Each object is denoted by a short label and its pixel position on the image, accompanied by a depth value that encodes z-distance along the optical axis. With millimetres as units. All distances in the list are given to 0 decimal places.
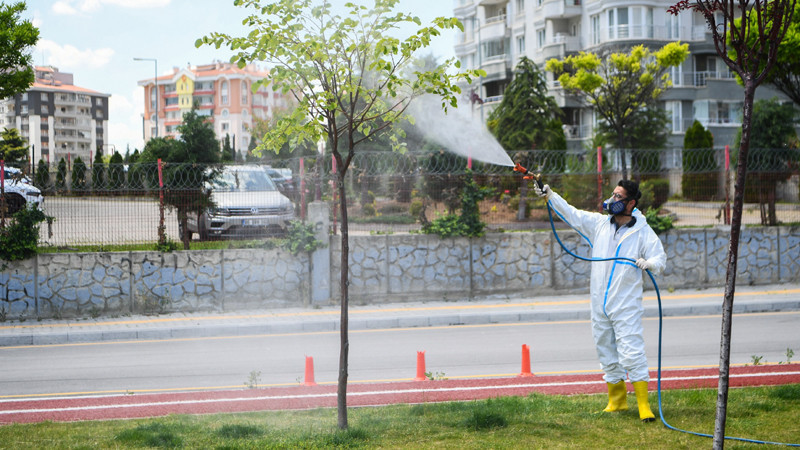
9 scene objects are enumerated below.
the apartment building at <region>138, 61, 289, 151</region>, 116200
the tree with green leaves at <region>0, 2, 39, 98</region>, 17297
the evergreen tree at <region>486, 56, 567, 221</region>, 28984
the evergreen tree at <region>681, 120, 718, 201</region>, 16578
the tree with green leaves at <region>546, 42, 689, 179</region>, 29234
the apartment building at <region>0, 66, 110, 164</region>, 103250
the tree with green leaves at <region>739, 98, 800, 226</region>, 17203
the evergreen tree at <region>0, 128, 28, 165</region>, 35281
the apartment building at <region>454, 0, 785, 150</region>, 45219
